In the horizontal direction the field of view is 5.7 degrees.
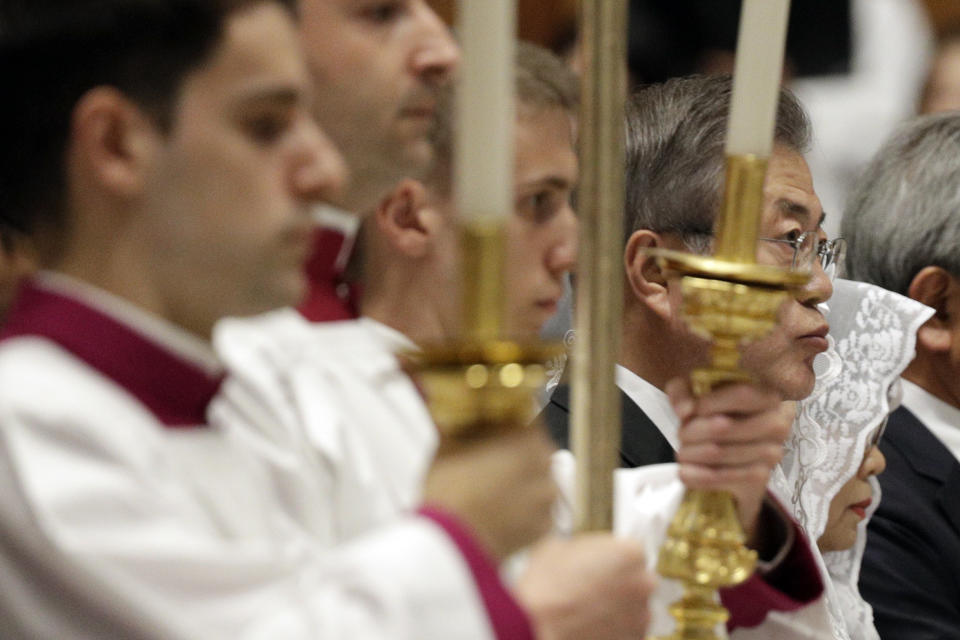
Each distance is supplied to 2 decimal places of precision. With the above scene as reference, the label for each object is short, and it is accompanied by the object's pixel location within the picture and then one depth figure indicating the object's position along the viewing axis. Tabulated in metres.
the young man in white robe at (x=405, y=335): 6.06
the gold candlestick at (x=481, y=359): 5.74
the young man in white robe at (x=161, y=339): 5.80
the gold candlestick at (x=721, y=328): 5.91
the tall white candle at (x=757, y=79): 5.96
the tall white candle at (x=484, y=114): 5.74
